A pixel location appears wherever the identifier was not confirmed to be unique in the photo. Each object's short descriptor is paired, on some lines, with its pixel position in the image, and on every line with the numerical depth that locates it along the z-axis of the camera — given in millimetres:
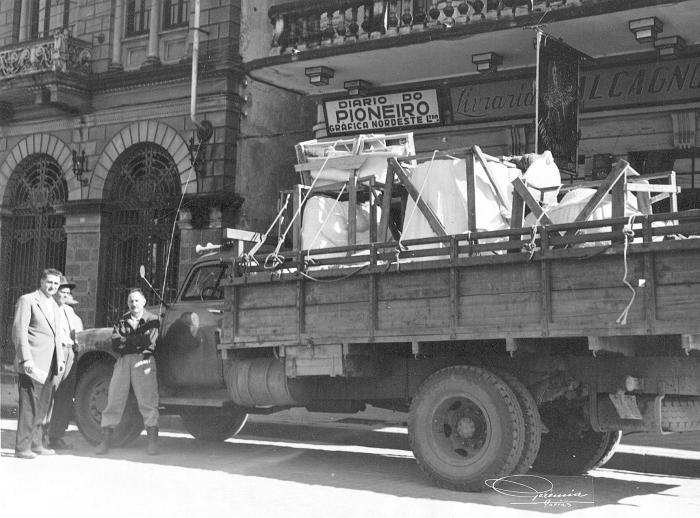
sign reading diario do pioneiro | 15836
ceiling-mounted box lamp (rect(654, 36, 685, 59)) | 12992
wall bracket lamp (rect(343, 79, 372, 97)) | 16031
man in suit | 9344
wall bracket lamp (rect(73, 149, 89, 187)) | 19516
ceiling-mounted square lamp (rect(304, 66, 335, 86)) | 15625
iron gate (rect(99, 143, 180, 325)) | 18359
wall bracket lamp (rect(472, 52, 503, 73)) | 14305
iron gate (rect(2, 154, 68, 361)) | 20172
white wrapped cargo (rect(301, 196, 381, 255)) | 8453
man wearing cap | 10133
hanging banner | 12492
